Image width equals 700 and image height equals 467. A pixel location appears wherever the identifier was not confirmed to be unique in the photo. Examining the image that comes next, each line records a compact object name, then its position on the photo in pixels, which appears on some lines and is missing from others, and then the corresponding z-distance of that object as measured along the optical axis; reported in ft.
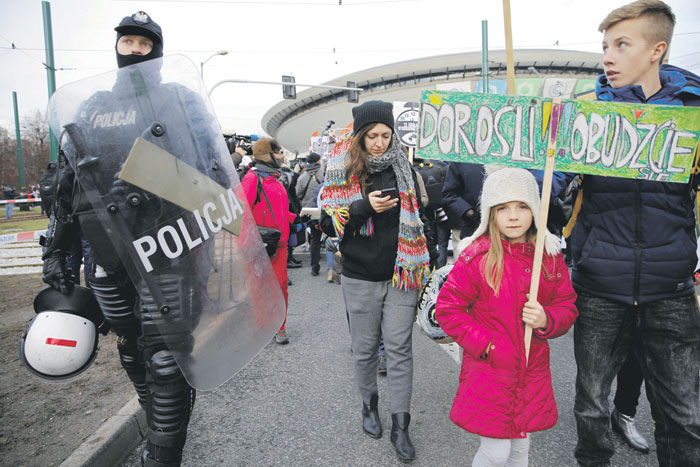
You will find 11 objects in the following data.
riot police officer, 5.14
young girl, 5.58
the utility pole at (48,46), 30.40
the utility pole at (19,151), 84.23
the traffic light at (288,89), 61.53
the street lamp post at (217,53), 60.26
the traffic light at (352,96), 70.49
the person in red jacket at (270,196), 12.34
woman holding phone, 7.57
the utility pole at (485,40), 44.69
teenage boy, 5.62
